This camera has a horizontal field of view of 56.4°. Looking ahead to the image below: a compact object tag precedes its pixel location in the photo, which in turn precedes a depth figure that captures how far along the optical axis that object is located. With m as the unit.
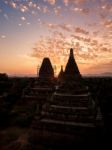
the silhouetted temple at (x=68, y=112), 9.03
